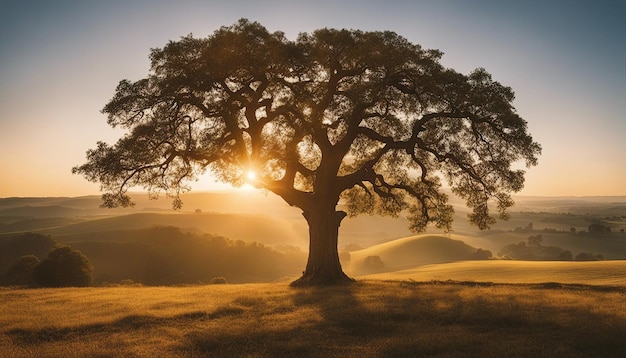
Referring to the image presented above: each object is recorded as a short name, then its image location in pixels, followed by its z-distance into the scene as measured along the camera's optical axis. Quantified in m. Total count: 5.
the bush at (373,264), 115.06
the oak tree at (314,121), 26.39
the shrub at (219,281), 60.03
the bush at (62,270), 39.44
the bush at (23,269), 48.00
